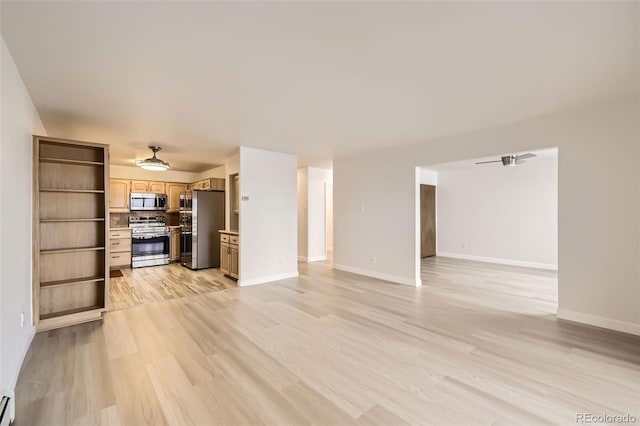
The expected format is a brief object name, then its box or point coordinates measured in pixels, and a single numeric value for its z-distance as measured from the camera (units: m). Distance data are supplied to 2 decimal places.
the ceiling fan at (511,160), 4.60
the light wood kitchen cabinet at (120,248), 6.33
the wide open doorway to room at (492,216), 6.24
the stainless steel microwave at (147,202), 6.78
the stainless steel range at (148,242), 6.53
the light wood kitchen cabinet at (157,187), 7.17
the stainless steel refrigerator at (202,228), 6.23
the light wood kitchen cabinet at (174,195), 7.46
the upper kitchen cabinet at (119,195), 6.63
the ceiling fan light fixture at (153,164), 4.73
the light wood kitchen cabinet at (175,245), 7.16
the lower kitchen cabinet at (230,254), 5.15
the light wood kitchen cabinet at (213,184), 6.63
